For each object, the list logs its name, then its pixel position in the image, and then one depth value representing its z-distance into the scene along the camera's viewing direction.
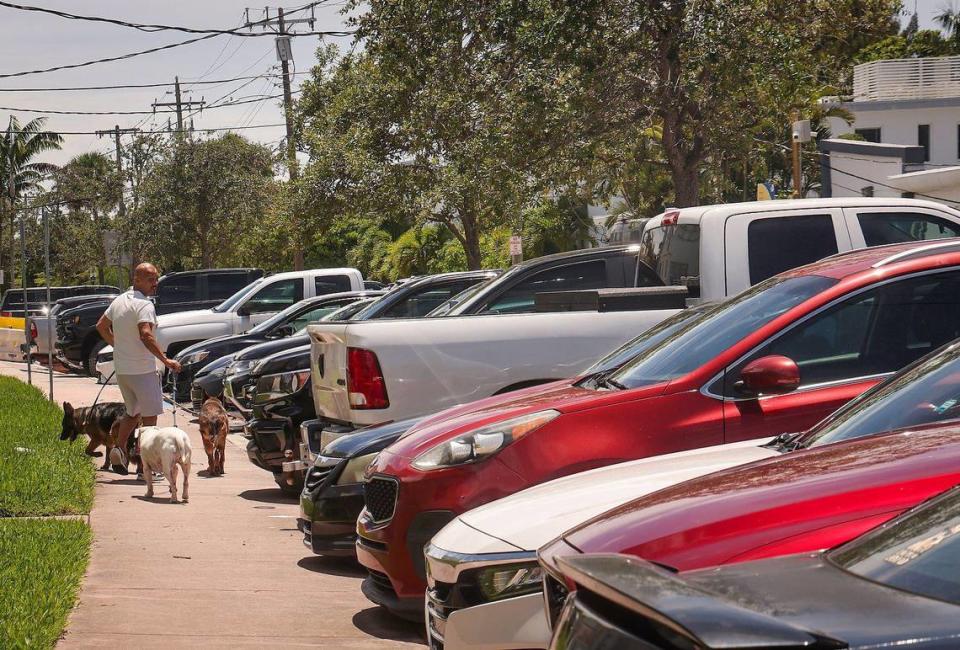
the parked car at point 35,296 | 37.06
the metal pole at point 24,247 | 18.92
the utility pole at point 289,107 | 29.98
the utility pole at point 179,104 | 62.69
